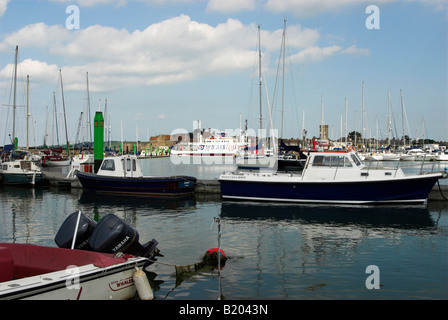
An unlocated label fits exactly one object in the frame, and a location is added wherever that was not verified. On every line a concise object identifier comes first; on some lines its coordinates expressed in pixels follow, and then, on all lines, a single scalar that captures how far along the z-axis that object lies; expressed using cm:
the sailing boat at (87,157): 5312
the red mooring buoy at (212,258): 968
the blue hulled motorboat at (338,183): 1811
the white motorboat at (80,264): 593
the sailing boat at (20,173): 3002
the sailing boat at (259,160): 4168
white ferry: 11244
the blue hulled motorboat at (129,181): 2259
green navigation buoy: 2723
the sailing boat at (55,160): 5588
